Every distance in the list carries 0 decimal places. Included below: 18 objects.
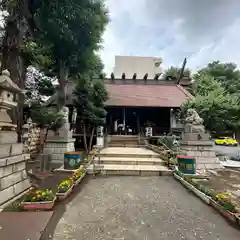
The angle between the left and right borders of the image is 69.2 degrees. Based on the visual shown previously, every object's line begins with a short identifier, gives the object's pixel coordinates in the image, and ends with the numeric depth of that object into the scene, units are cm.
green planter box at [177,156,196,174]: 679
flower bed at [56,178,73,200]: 421
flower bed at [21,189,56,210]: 349
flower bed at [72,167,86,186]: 550
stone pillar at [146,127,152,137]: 1391
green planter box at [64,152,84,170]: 732
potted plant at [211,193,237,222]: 329
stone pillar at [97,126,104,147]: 1186
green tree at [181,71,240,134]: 1114
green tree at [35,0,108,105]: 815
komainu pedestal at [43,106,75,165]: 984
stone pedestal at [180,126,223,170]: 852
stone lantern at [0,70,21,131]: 384
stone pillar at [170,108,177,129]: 1473
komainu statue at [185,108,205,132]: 884
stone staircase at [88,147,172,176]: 713
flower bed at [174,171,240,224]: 328
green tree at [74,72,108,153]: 1138
